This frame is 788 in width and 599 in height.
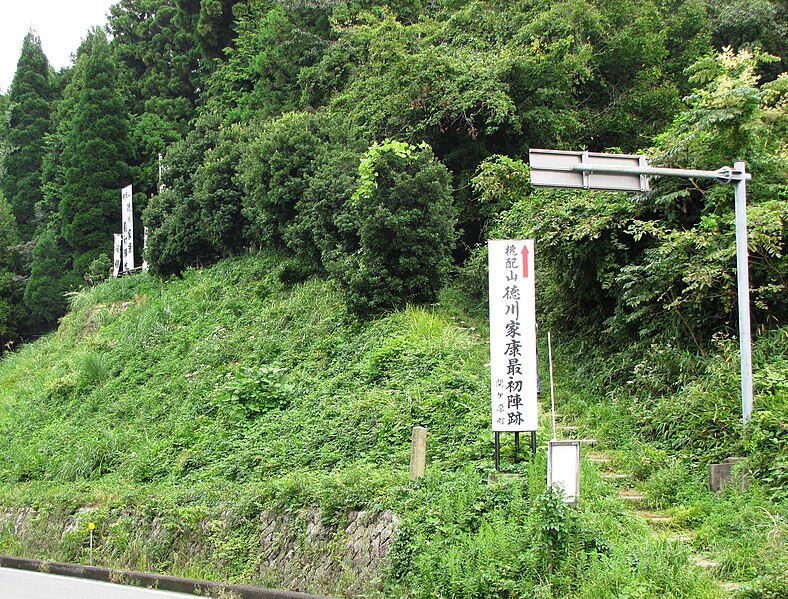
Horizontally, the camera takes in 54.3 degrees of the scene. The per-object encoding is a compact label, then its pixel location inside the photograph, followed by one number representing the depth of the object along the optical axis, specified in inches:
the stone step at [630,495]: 378.6
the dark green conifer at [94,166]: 1376.7
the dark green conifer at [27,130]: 1647.4
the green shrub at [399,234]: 655.1
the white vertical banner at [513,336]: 353.7
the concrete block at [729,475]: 357.4
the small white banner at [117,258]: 1225.2
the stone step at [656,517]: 347.9
